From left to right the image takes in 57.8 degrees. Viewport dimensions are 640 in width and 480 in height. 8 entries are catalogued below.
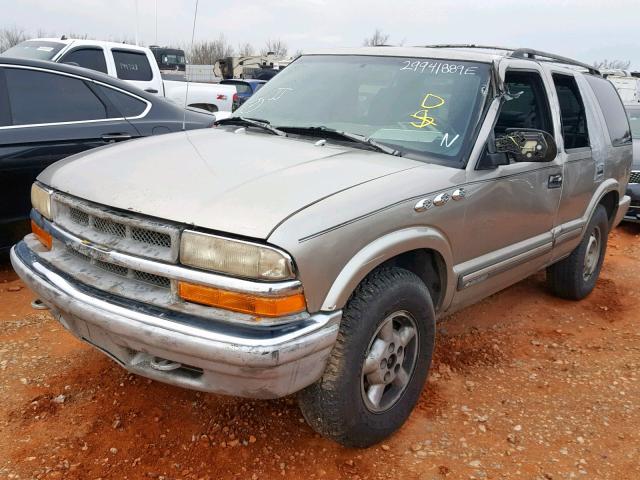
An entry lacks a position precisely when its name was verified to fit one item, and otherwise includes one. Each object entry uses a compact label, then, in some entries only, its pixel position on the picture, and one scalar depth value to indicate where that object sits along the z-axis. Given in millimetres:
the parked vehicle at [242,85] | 15906
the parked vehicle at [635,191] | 7805
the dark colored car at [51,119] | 4277
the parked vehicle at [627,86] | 19766
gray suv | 2168
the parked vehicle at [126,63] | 8914
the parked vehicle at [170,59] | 21734
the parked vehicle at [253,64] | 24547
